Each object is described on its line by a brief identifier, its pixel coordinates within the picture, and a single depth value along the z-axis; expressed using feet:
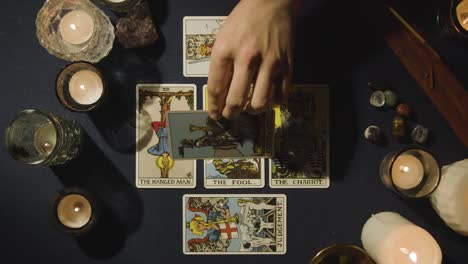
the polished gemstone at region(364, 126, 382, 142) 3.36
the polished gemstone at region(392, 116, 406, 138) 3.35
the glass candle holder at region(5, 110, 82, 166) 3.06
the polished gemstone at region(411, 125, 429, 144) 3.39
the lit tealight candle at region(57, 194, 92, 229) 3.31
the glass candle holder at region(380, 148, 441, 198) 3.12
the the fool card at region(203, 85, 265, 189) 3.44
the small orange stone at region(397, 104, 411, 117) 3.36
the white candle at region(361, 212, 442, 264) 2.95
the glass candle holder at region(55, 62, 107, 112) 3.21
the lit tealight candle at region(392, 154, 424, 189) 3.19
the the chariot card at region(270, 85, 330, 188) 3.43
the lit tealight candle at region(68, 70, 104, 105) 3.30
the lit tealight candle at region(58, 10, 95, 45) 3.28
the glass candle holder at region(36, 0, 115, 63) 3.25
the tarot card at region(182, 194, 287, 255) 3.44
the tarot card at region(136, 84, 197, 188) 3.43
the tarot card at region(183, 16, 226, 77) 3.42
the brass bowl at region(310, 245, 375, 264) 3.27
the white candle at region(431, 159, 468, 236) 3.05
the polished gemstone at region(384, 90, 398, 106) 3.37
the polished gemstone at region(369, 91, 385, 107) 3.37
